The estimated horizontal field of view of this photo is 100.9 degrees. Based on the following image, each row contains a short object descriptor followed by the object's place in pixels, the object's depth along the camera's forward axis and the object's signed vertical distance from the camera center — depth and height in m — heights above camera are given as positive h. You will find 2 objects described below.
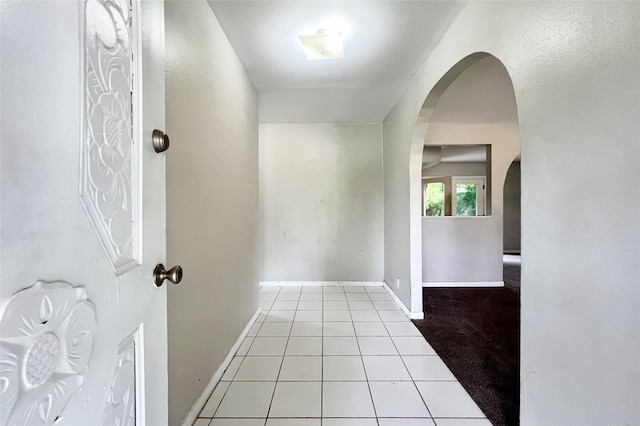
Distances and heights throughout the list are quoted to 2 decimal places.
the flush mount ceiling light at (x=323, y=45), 1.89 +1.25
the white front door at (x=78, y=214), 0.39 +0.00
